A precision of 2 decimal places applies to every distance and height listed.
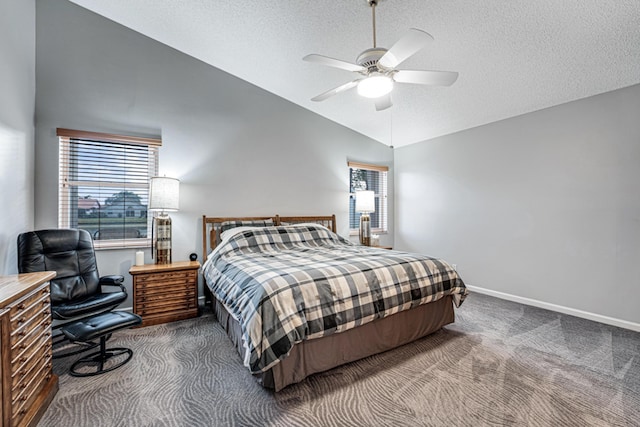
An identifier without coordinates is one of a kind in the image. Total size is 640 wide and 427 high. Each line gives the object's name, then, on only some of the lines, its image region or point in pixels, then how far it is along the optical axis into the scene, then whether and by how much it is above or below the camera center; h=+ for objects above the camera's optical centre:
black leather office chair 2.47 -0.50
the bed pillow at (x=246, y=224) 3.88 -0.12
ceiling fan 2.02 +1.12
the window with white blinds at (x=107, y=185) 3.13 +0.35
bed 1.90 -0.69
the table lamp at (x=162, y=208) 3.20 +0.08
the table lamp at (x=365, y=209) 4.81 +0.10
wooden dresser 1.42 -0.75
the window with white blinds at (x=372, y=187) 5.32 +0.54
